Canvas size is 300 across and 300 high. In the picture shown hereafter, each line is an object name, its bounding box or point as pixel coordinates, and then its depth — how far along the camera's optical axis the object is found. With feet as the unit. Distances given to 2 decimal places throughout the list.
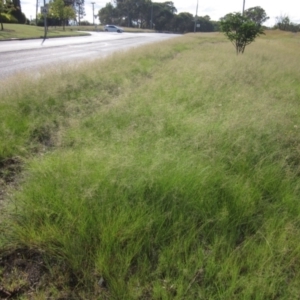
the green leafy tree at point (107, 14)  340.39
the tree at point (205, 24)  351.87
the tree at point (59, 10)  138.10
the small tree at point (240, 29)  50.65
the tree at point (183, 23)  325.13
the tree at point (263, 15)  242.41
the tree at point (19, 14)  147.64
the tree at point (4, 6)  77.83
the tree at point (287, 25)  238.48
